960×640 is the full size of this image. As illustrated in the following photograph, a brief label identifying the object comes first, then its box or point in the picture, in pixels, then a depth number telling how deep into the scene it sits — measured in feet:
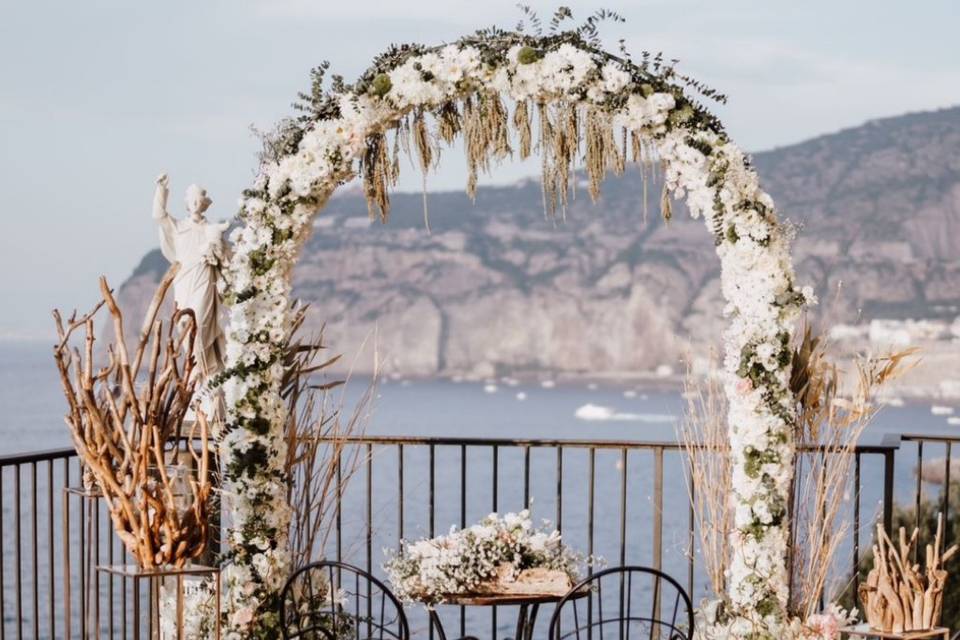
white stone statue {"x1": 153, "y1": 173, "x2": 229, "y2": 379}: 19.51
